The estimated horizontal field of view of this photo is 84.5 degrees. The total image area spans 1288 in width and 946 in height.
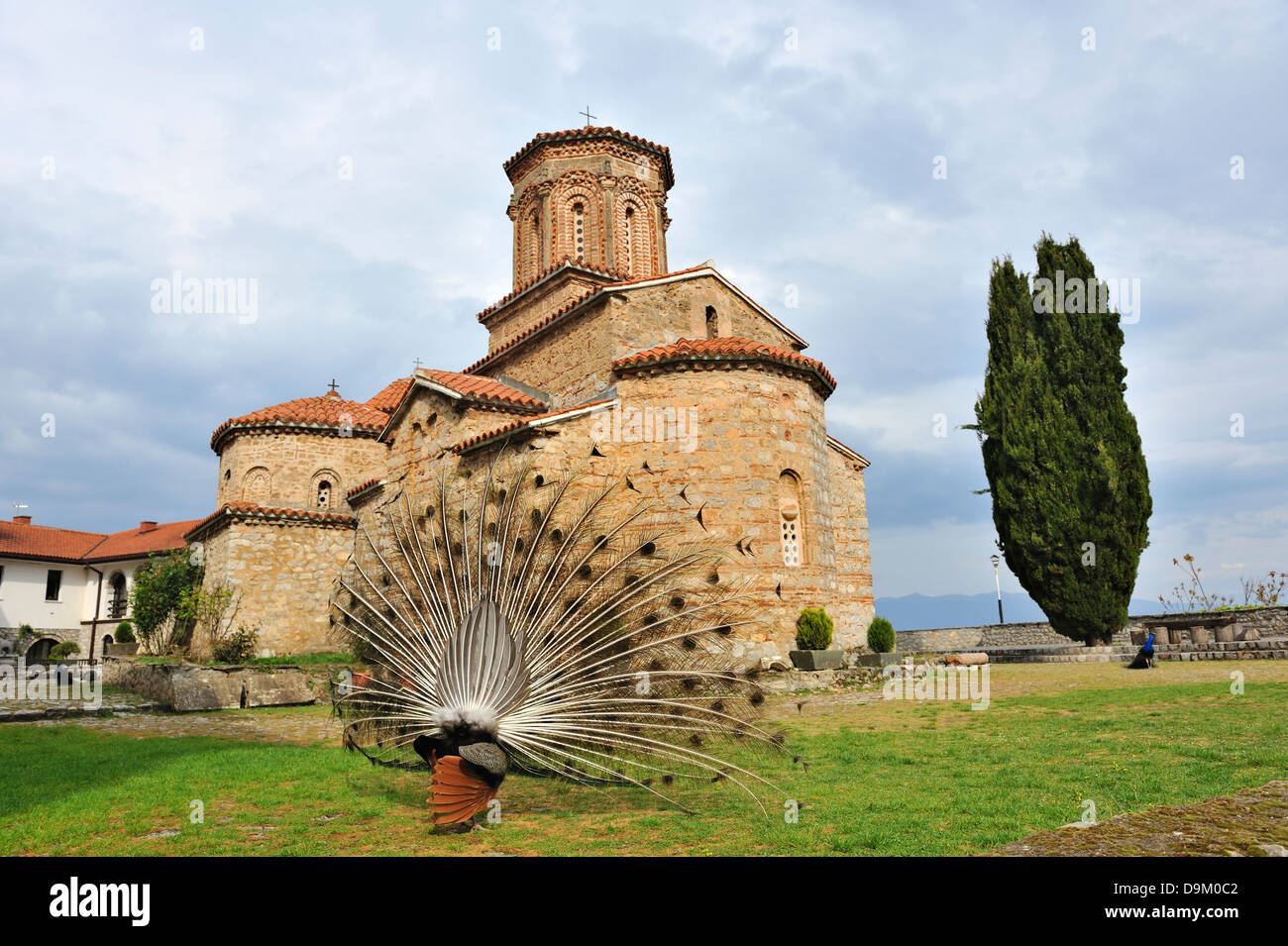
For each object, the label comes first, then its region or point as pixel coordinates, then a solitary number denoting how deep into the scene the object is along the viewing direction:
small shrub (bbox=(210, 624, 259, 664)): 20.14
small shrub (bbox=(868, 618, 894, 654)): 16.31
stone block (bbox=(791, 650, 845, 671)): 14.09
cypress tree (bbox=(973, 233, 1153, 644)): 21.00
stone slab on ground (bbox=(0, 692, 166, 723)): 12.30
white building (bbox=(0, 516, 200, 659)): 35.16
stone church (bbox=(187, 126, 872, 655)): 15.08
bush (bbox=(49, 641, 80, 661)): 32.53
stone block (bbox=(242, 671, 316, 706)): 14.21
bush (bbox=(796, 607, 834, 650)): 14.27
